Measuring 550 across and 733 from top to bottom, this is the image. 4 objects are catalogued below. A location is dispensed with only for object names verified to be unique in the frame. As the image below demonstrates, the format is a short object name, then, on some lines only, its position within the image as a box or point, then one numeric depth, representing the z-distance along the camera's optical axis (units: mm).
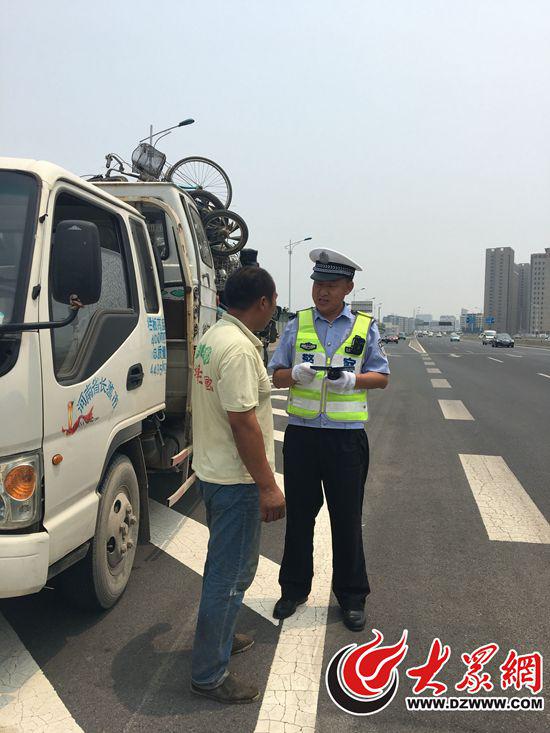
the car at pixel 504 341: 51875
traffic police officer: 3070
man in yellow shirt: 2301
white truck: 2168
